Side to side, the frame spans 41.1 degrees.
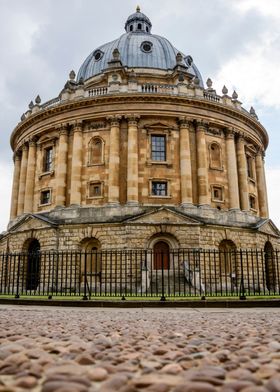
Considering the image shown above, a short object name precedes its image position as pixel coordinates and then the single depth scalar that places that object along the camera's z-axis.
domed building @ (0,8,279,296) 27.52
